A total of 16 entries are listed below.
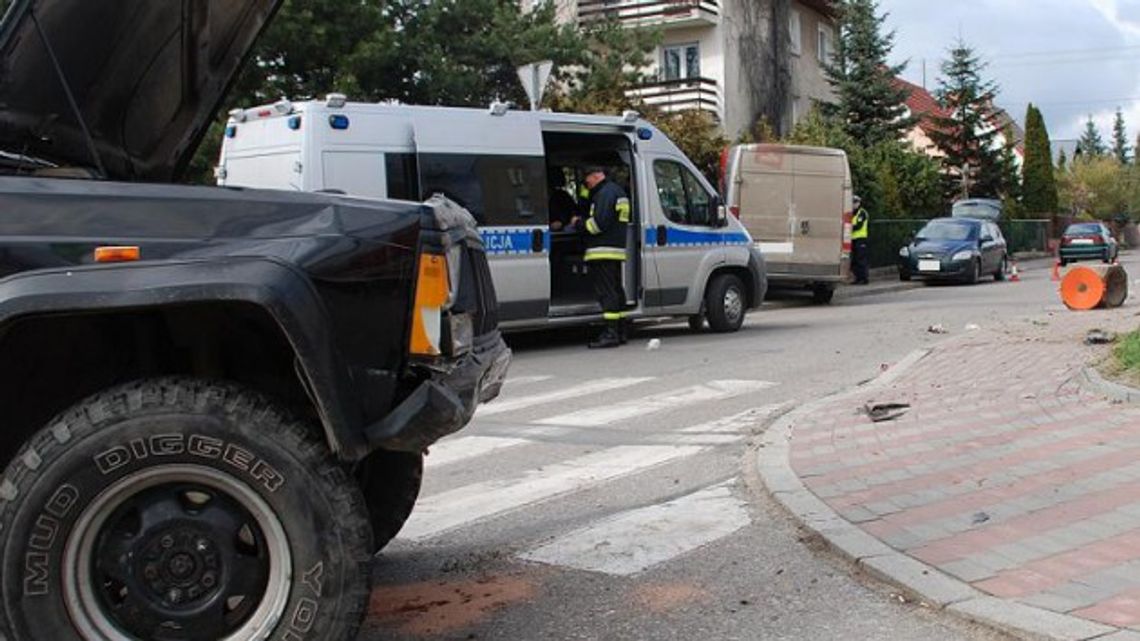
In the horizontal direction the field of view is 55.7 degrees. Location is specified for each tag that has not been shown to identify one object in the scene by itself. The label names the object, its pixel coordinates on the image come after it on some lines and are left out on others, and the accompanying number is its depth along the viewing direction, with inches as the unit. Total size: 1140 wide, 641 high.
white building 1251.2
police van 433.1
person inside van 553.6
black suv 116.8
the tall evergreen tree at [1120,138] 4667.8
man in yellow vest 929.5
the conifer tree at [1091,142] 4362.9
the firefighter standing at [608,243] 507.2
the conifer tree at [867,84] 1360.7
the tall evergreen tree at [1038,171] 1863.9
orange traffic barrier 619.8
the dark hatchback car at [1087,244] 1346.0
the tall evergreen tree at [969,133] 1615.4
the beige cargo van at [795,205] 724.0
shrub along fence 1059.9
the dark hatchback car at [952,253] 983.6
